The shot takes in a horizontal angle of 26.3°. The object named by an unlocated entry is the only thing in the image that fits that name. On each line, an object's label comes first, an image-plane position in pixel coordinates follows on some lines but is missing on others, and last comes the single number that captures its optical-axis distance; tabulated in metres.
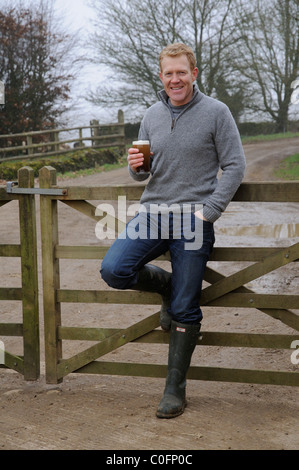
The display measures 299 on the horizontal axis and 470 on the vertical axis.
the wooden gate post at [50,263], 4.36
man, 3.71
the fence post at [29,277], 4.40
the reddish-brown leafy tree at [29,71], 22.34
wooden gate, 4.00
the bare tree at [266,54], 27.94
